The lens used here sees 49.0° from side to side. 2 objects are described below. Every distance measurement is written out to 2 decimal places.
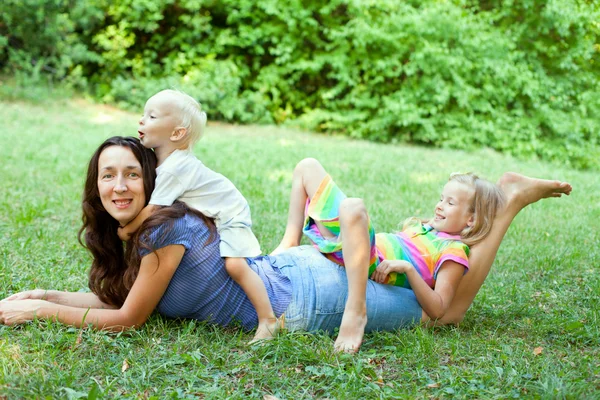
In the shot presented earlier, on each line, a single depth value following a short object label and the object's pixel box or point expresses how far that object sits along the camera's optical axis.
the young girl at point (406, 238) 2.73
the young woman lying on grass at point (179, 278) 2.64
